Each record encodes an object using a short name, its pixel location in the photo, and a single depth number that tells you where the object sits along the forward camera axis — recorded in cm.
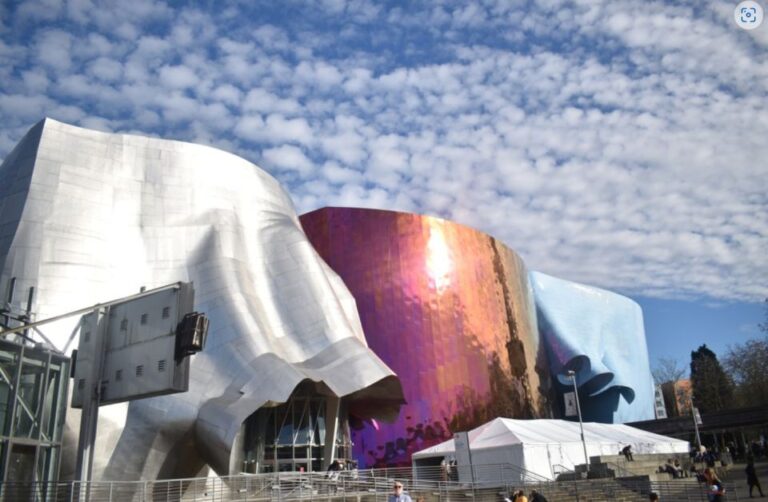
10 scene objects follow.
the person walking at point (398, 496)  943
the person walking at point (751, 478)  1983
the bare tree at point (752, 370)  5019
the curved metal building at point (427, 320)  3644
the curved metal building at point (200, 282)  2223
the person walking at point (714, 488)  1418
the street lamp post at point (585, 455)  2725
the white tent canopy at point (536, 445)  2641
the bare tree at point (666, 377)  8238
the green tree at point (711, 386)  6756
